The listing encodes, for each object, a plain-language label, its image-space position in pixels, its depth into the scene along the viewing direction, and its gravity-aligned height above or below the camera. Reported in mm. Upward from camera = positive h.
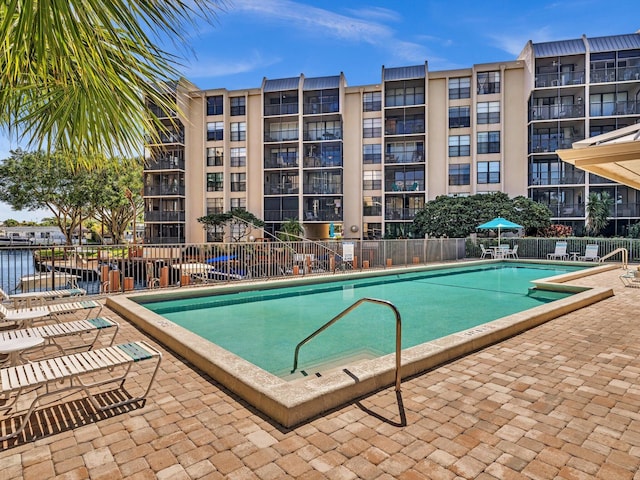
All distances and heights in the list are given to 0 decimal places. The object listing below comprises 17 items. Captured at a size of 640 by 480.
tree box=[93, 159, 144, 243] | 33062 +3259
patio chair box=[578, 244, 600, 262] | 19984 -945
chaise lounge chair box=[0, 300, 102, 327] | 4964 -1046
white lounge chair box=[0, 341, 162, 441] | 3034 -1143
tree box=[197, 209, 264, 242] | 28772 +1072
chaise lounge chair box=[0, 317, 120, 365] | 4250 -1138
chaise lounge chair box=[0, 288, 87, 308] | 6301 -1019
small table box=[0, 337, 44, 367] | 3677 -1073
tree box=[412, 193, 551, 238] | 22891 +1301
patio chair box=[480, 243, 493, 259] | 22594 -994
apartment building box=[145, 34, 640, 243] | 28531 +7763
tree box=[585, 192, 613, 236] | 26188 +1628
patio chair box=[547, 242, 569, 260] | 21250 -886
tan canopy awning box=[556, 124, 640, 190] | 6746 +1555
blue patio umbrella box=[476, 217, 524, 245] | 20172 +578
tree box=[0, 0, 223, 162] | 2201 +1284
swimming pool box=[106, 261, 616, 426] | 3398 -1399
